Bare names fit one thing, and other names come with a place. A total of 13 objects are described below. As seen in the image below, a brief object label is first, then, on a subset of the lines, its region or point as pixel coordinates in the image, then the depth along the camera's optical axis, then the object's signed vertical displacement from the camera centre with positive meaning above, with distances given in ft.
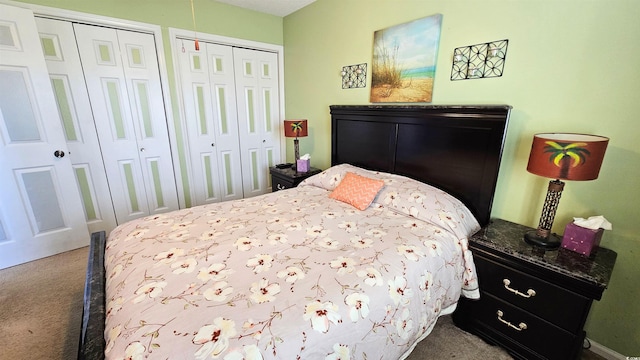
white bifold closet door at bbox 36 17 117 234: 7.42 -0.26
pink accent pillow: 6.35 -1.91
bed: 2.97 -2.31
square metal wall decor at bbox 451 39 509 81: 5.51 +1.17
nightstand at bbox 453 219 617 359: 4.03 -2.93
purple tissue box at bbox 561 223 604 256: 4.32 -2.03
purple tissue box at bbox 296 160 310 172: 9.68 -1.90
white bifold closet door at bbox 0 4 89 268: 6.66 -1.32
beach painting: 6.50 +1.39
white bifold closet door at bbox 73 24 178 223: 8.09 -0.17
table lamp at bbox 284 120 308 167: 9.56 -0.56
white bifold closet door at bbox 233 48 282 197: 10.83 -0.12
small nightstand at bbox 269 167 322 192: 9.38 -2.31
